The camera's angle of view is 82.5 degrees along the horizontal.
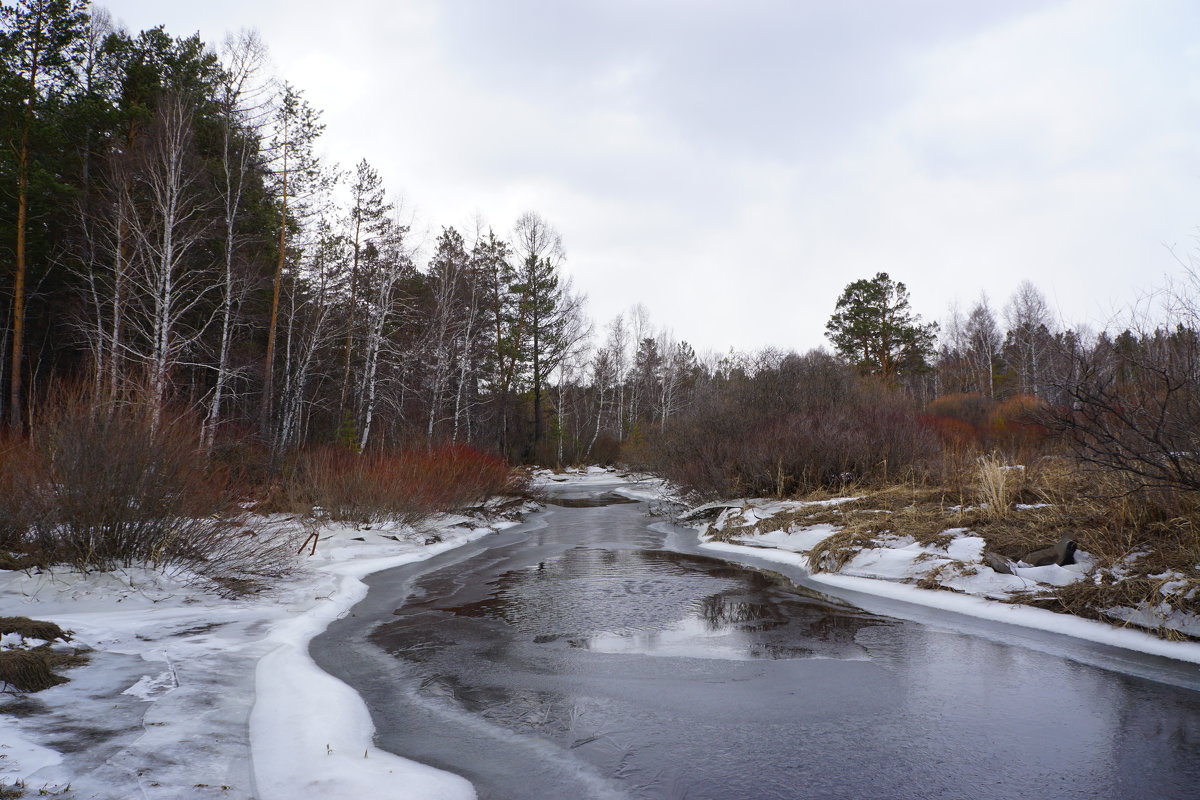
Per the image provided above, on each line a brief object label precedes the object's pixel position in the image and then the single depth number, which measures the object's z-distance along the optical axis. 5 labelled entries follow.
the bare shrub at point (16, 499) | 6.34
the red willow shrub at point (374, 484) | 12.97
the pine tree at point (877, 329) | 39.88
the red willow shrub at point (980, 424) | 17.08
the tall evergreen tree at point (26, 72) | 17.27
